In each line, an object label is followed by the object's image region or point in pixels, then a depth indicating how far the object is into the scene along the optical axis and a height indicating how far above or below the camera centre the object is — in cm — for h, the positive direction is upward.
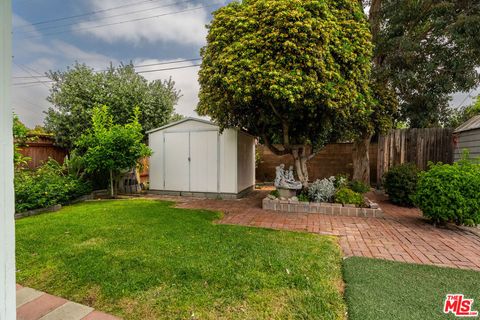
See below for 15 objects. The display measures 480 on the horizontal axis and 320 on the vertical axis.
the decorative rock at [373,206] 482 -106
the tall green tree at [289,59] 408 +180
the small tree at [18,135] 499 +45
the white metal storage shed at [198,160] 664 -14
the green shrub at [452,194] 366 -63
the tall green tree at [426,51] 579 +276
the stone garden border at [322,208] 475 -114
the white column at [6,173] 98 -8
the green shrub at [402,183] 557 -67
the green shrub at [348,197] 502 -93
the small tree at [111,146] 616 +25
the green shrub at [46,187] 498 -76
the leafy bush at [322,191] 533 -84
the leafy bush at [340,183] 602 -73
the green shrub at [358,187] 617 -86
